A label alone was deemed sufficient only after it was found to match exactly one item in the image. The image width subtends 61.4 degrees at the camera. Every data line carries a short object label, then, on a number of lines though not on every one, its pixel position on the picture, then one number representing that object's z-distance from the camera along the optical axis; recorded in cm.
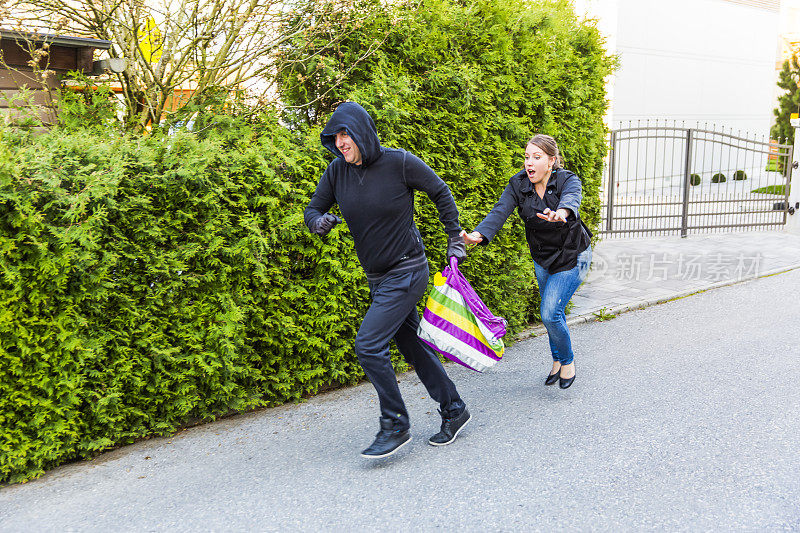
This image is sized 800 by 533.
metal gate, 1249
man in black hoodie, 361
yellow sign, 550
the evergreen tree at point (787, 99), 2869
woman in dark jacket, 449
